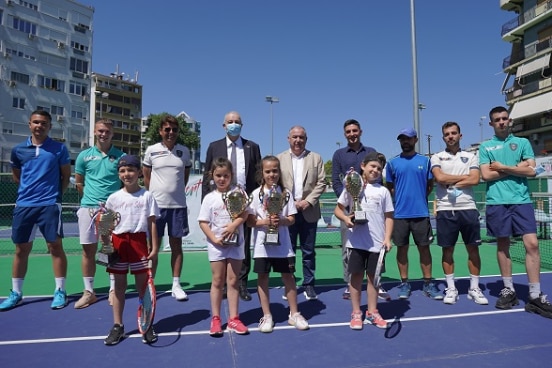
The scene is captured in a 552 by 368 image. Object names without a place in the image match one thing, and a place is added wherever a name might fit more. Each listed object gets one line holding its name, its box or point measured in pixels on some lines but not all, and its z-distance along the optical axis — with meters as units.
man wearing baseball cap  4.29
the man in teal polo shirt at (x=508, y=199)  3.88
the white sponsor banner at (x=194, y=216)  8.87
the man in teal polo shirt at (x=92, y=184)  4.20
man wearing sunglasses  4.34
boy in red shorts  3.19
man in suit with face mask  4.33
